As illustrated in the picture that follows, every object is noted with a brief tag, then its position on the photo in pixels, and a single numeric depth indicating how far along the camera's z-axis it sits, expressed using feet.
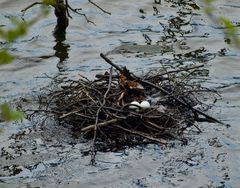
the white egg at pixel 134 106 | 31.31
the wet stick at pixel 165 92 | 32.73
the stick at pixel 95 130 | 29.81
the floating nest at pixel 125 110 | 30.96
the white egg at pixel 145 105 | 31.58
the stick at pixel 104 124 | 30.27
